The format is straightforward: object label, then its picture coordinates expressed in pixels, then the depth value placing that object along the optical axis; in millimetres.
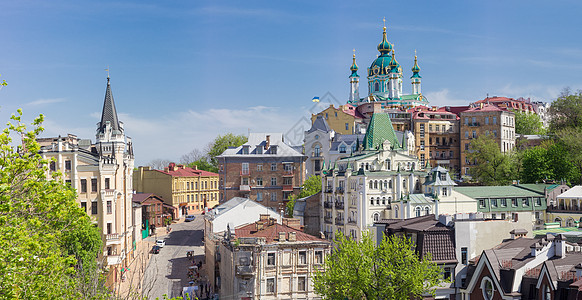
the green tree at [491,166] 93062
